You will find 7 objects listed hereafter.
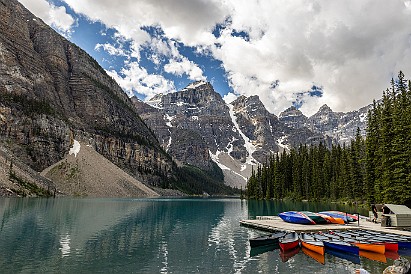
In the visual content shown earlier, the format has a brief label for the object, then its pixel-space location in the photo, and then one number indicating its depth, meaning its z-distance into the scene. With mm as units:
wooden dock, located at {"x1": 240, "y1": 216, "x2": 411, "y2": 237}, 38406
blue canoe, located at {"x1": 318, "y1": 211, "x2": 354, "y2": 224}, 48156
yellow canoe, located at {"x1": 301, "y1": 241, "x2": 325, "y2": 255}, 28134
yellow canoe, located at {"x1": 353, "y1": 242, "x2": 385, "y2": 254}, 28227
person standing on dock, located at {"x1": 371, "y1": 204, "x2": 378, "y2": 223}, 46956
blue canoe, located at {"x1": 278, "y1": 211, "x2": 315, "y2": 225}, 45594
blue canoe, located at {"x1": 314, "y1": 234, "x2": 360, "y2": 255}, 28389
